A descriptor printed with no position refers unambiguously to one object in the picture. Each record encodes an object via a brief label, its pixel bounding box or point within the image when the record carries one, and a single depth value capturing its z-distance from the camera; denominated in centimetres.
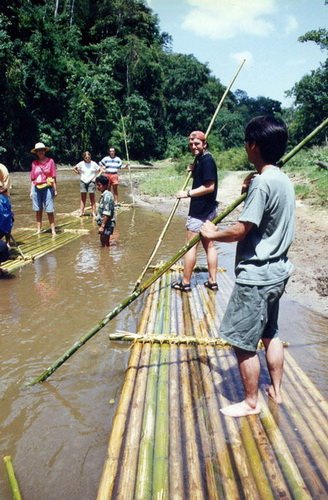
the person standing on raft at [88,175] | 932
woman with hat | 715
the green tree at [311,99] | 3138
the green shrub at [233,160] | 2553
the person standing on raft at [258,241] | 208
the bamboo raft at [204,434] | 184
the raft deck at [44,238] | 601
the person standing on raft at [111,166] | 1079
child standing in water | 660
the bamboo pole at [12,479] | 189
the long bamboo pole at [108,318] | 275
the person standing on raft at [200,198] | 412
